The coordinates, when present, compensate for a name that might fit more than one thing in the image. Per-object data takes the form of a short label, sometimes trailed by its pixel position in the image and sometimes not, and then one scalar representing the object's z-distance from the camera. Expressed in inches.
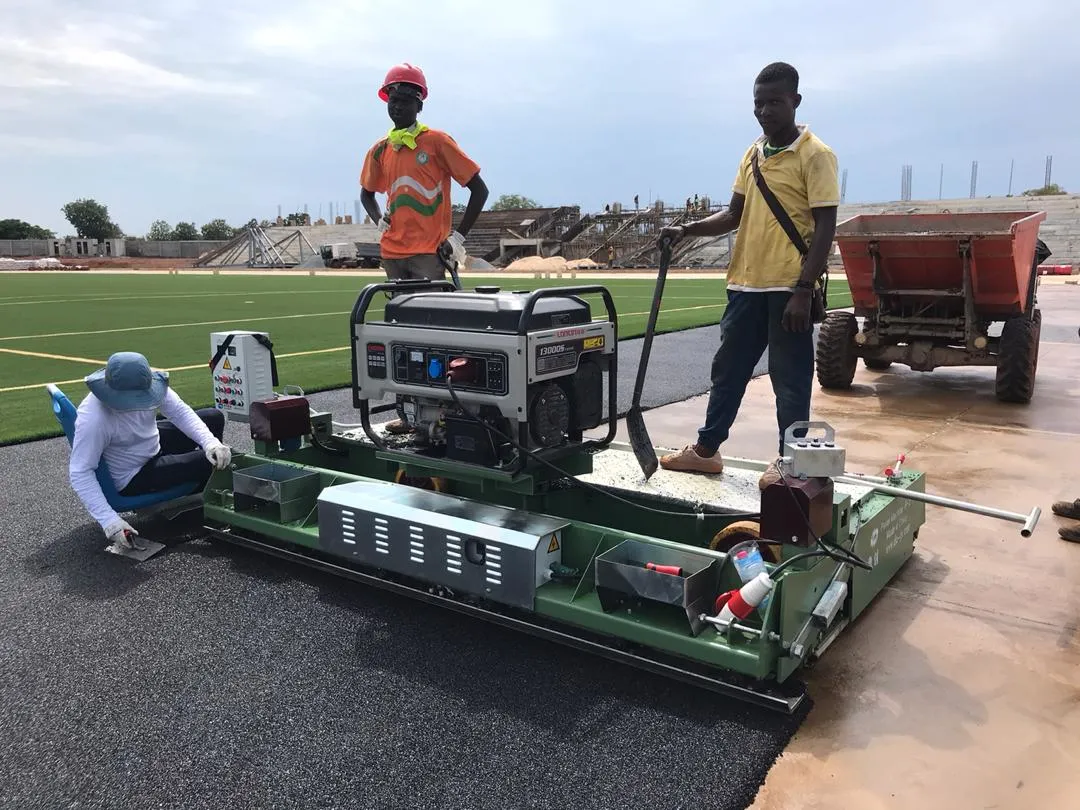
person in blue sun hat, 155.0
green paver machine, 111.0
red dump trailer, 289.1
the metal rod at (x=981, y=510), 121.2
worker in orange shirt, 187.6
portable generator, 131.9
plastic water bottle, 112.3
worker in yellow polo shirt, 149.2
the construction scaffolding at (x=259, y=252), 2379.4
